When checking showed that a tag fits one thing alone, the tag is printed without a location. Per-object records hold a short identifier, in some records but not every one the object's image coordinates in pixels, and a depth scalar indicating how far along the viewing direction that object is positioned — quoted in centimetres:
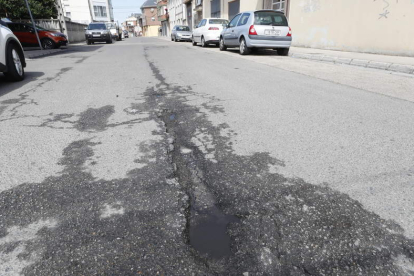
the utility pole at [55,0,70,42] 2361
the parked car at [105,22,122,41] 3466
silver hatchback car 1067
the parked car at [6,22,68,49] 1681
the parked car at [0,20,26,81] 562
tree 1992
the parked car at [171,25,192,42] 2492
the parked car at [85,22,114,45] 2381
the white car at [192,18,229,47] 1623
